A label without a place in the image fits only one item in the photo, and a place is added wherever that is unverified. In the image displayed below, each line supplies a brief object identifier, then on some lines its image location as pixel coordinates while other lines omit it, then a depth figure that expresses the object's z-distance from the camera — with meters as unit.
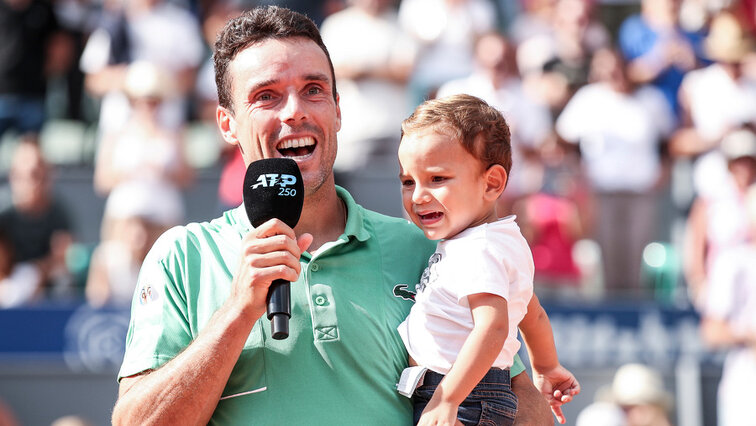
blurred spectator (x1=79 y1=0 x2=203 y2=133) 19.27
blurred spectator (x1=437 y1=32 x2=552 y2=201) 17.52
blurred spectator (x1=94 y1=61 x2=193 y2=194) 17.98
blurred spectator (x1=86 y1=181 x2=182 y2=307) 16.87
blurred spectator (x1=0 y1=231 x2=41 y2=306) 17.56
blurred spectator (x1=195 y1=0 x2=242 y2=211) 16.84
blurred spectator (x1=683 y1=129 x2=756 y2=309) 16.87
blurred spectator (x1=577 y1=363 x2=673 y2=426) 15.16
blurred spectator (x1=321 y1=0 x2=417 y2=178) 17.91
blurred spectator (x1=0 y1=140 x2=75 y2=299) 17.83
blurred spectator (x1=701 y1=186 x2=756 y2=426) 15.17
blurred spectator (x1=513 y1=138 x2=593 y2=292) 17.27
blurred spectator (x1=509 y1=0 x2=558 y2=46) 19.87
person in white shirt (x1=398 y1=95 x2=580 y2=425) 5.86
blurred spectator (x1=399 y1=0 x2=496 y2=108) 18.55
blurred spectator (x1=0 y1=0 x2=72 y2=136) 19.75
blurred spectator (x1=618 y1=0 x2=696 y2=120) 19.12
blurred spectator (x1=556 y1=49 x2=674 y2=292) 18.20
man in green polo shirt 5.55
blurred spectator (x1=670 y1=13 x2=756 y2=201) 18.42
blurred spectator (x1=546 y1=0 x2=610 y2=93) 19.14
